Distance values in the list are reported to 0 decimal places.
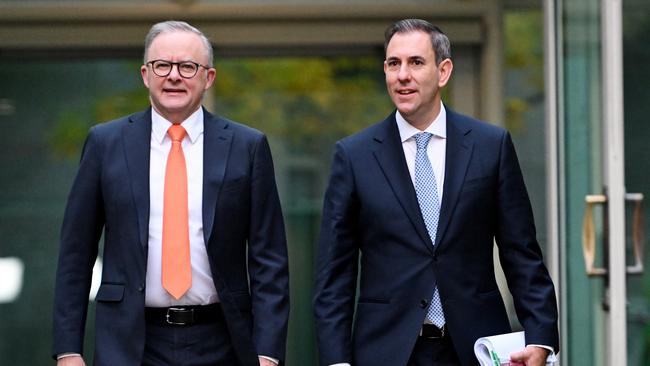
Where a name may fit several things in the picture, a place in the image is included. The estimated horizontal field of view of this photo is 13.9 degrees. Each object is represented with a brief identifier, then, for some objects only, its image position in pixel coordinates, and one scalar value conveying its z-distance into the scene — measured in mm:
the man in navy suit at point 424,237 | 9013
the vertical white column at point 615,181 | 11950
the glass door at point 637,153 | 11747
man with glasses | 9104
